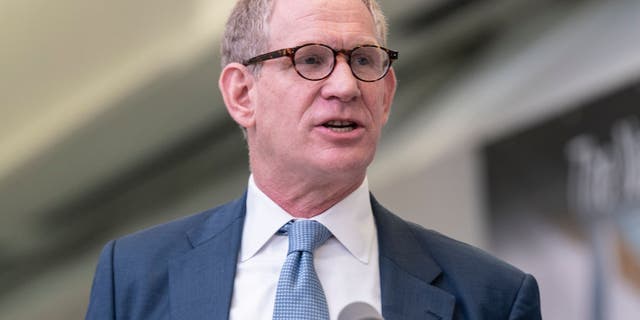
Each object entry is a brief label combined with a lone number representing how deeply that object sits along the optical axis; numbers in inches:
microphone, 104.8
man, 114.7
